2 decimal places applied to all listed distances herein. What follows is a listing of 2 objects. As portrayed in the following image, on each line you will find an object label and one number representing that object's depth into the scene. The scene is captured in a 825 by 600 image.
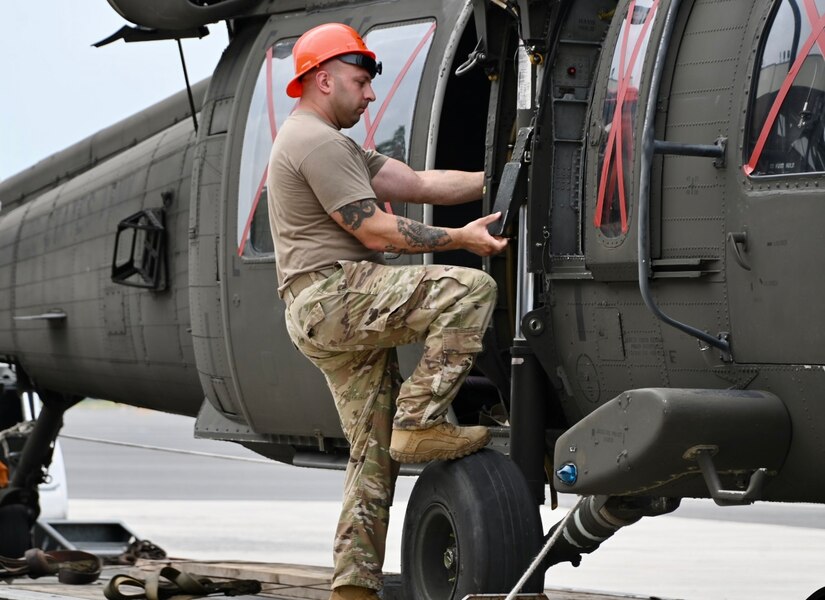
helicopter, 9.21
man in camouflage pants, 10.73
